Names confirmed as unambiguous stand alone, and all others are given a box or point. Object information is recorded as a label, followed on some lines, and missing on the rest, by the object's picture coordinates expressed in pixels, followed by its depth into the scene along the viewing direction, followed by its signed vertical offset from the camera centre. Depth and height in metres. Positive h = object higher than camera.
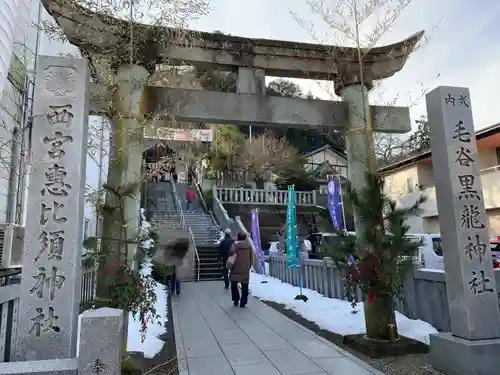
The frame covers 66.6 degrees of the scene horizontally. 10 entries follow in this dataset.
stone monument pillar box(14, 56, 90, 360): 3.82 +0.37
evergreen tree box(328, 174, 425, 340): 5.47 -0.19
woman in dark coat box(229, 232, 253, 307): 8.84 -0.54
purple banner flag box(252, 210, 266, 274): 15.06 +0.01
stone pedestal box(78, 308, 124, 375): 3.05 -0.77
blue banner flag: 10.38 +0.07
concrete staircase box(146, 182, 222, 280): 15.60 +1.42
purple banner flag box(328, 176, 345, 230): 13.45 +1.40
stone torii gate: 5.69 +2.91
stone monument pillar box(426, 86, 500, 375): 4.38 -0.07
